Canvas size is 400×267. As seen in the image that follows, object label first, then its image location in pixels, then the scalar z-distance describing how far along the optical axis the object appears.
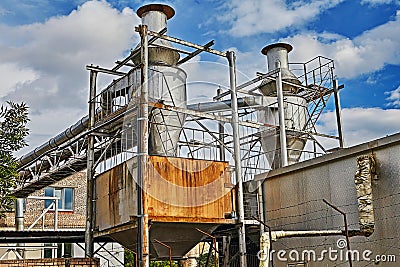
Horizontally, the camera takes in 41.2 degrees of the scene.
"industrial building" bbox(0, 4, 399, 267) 12.73
